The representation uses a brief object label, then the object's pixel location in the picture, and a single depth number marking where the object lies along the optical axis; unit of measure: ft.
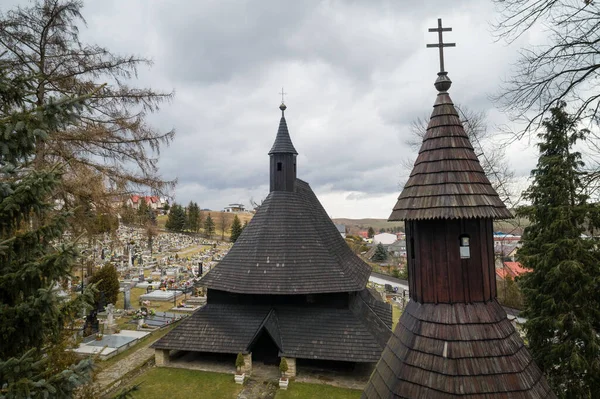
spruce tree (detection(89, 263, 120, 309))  63.67
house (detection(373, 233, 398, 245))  301.63
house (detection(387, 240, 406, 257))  212.02
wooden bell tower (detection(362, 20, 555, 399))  14.61
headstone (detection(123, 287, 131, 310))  68.49
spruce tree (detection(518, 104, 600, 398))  29.30
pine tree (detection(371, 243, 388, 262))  179.01
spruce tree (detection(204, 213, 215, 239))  231.30
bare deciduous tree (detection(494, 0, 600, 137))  19.61
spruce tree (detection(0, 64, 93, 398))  11.20
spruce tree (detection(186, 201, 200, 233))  223.92
